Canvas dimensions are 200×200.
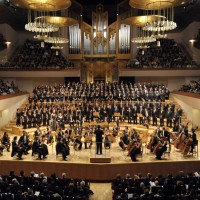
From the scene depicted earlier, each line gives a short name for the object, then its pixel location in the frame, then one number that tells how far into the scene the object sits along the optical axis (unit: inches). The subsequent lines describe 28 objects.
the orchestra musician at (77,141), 408.2
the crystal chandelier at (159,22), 355.3
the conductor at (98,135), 385.3
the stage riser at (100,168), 358.6
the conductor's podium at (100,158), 364.5
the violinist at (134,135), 388.9
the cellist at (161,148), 365.7
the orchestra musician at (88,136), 398.9
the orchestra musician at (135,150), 364.5
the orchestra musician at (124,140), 403.9
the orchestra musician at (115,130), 423.0
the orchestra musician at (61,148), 372.5
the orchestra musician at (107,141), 389.7
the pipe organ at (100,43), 754.8
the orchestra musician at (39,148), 376.8
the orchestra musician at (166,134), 398.8
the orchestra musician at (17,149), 375.6
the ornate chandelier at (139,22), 484.1
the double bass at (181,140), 383.7
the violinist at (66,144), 380.0
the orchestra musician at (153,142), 387.2
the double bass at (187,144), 373.7
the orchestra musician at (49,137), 411.2
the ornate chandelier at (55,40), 484.3
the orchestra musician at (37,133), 414.9
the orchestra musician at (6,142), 418.0
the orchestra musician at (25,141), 396.9
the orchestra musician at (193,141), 374.3
